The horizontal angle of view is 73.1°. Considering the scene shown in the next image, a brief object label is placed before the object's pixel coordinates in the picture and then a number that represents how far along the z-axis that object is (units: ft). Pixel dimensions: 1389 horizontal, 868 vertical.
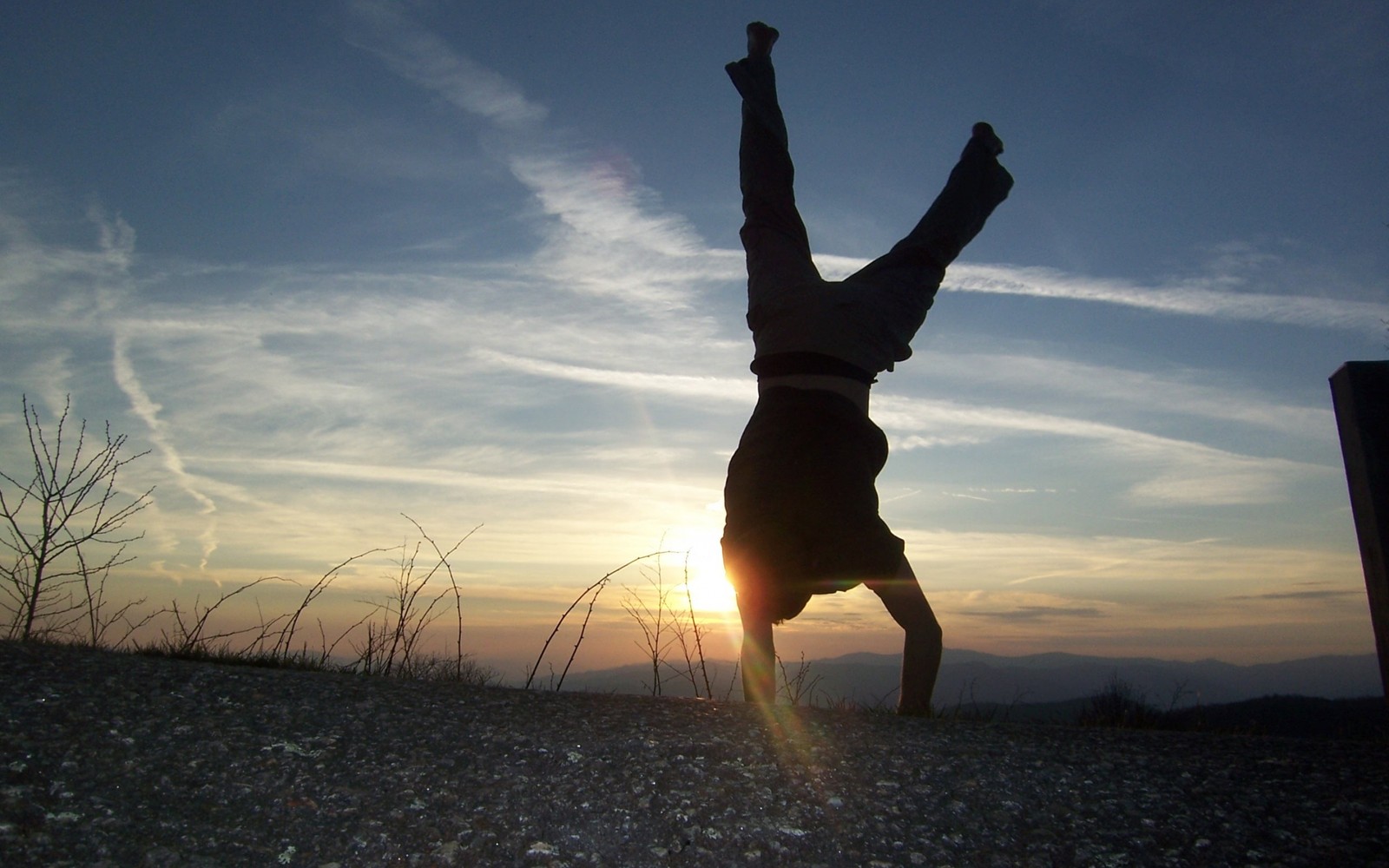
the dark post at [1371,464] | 10.97
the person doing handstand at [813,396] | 11.05
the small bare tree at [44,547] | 15.03
